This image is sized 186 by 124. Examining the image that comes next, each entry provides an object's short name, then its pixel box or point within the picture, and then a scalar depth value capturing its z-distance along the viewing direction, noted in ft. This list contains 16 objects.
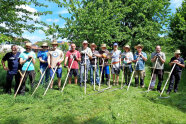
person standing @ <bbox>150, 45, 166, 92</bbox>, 19.93
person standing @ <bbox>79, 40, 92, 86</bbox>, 20.29
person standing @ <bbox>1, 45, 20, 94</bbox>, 16.94
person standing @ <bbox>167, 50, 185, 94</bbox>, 18.94
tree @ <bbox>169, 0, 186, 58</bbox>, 35.55
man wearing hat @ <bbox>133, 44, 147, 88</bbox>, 21.67
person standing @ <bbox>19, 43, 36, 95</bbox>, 16.62
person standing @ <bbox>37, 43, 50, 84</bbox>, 19.31
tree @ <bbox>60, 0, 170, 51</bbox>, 33.68
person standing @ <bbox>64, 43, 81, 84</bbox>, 19.96
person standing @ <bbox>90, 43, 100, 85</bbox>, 21.47
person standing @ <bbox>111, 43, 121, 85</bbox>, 22.18
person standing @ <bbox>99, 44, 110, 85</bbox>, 22.27
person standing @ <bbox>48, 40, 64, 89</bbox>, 18.66
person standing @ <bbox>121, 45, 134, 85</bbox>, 22.19
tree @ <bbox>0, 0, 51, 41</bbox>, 16.63
